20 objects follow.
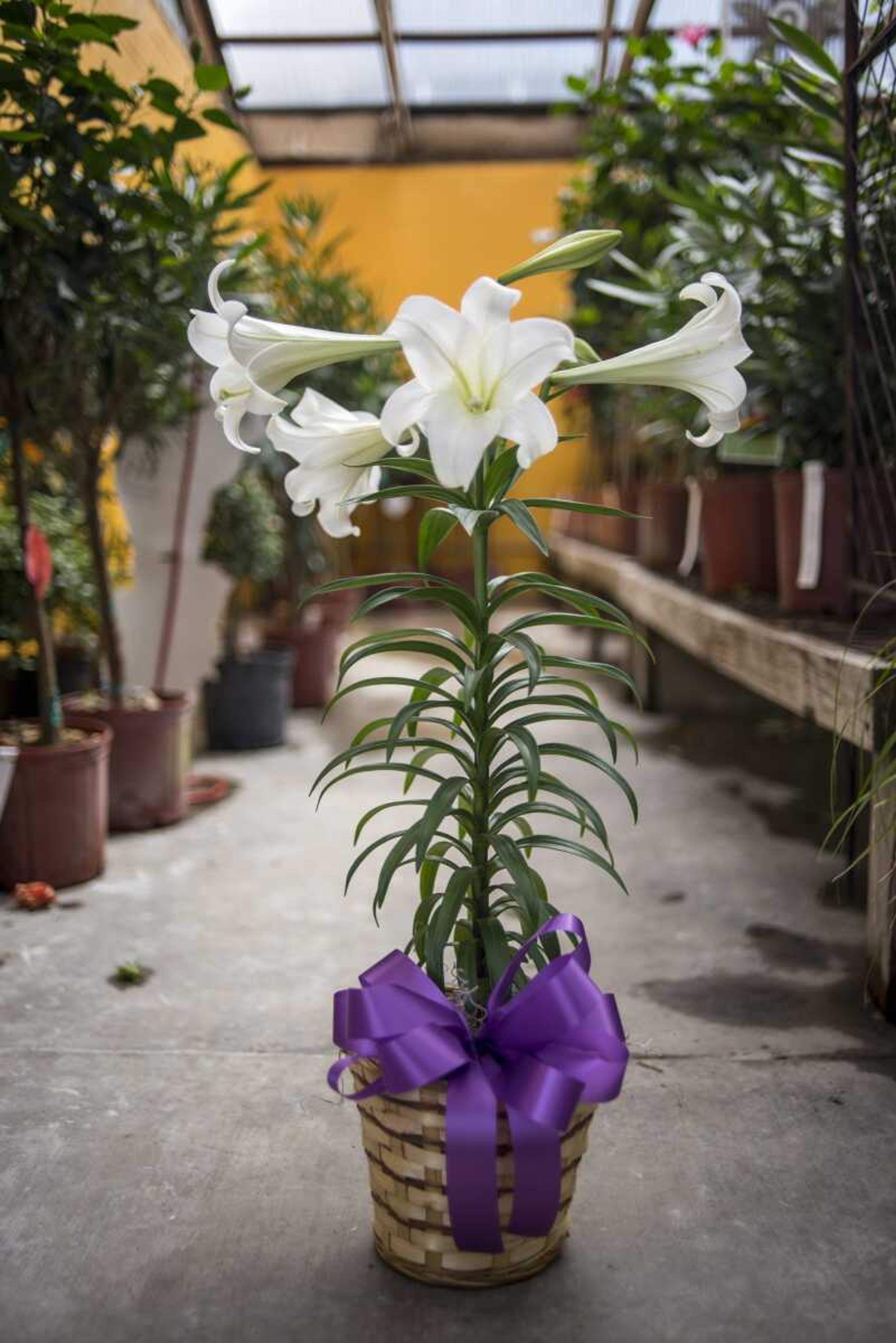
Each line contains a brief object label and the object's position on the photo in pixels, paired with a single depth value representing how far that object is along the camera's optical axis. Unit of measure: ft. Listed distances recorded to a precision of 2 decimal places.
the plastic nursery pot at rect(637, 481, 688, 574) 15.72
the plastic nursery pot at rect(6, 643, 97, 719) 15.08
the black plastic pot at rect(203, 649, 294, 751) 15.11
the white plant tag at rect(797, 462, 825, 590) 9.84
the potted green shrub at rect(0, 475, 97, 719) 12.29
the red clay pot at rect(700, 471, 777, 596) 11.82
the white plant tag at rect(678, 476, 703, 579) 13.35
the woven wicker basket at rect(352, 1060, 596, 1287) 4.66
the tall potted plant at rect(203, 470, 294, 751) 15.14
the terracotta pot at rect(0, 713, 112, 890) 9.62
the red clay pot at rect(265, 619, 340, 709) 17.85
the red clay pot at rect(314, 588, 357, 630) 19.48
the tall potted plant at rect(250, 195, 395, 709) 15.90
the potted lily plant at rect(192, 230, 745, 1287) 4.31
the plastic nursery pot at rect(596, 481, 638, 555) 19.15
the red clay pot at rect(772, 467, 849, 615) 10.01
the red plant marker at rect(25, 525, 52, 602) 9.52
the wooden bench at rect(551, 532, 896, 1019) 7.14
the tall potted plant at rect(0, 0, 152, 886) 7.91
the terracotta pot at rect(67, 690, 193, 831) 11.33
